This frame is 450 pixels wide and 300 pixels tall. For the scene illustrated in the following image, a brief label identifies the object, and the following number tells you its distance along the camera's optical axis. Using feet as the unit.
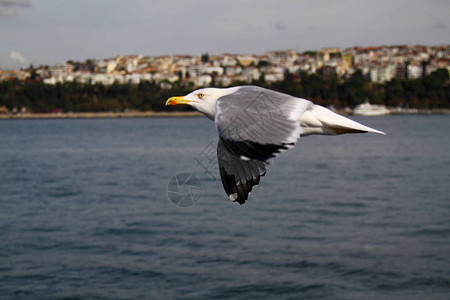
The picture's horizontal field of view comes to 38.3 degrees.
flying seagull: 10.41
